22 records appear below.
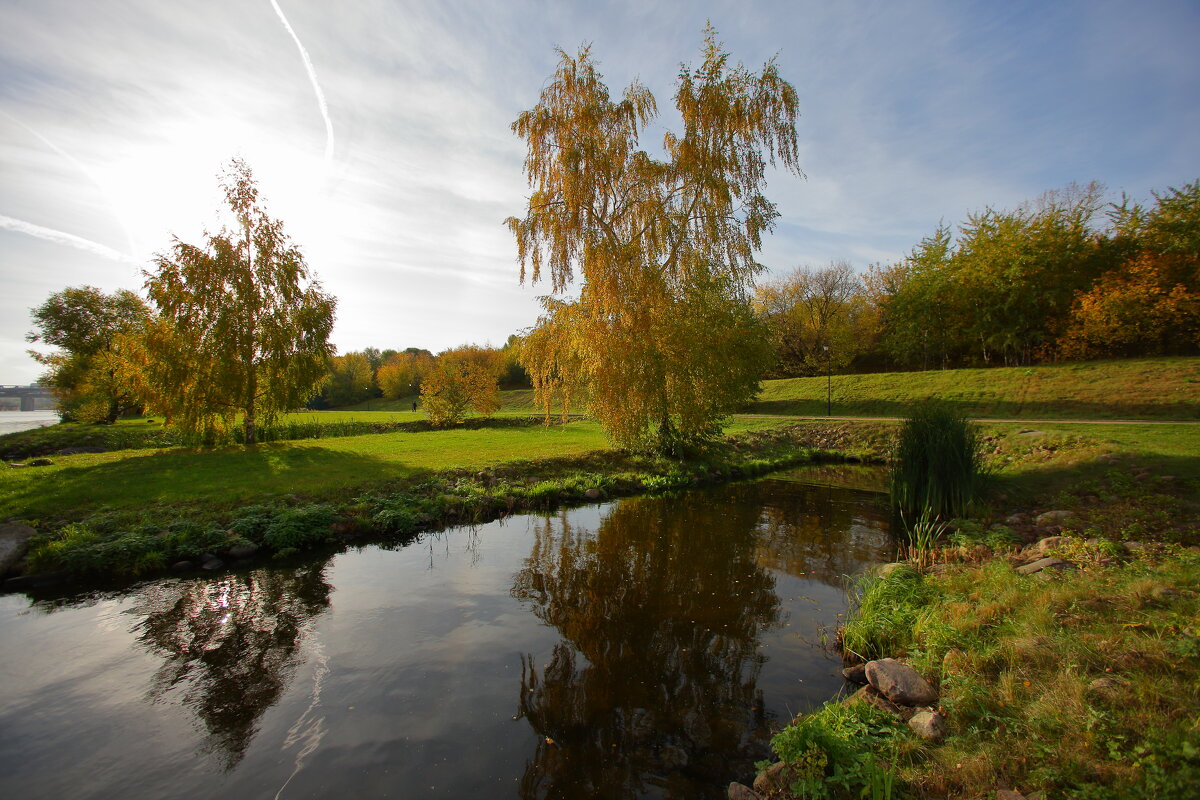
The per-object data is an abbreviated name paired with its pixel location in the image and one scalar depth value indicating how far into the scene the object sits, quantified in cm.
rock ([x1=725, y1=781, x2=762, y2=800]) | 362
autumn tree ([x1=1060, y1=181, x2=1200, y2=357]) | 2700
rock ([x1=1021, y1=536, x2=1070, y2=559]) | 734
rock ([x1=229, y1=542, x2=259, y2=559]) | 893
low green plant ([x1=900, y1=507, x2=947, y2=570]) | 801
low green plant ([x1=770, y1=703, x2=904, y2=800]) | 340
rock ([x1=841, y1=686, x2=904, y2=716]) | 431
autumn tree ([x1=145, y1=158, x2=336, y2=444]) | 1812
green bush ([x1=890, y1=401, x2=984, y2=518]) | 1082
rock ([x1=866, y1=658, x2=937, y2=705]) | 439
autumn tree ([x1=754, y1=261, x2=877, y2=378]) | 4853
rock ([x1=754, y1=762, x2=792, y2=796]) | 365
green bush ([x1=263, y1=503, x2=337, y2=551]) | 943
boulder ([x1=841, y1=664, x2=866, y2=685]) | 530
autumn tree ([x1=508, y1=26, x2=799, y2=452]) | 1569
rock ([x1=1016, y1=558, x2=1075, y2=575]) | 638
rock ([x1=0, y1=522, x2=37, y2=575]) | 782
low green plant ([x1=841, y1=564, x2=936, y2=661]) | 566
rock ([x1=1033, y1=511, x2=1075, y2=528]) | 886
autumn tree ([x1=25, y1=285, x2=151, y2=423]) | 2914
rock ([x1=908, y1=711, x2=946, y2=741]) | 378
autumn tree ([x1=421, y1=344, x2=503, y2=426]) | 3055
